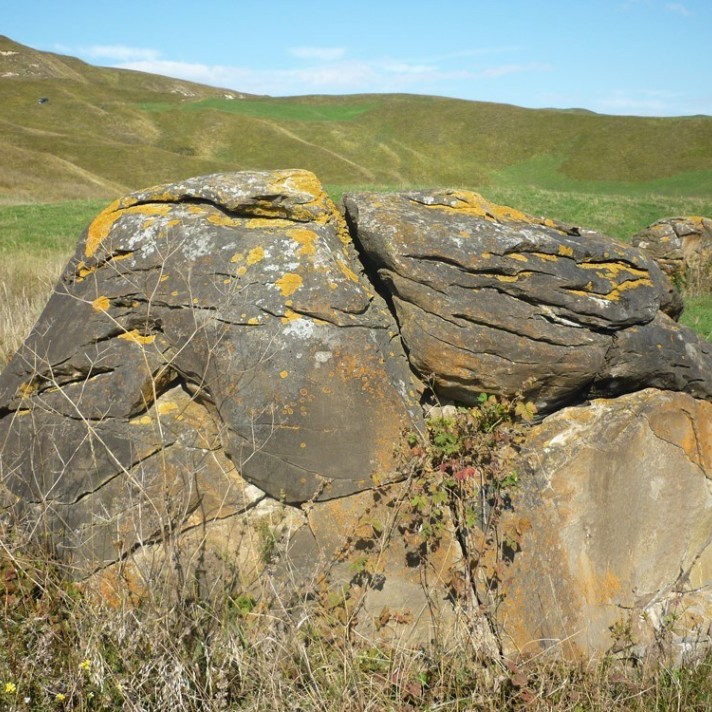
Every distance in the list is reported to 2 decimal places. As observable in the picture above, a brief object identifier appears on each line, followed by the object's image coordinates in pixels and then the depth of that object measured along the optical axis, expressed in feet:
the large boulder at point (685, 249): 49.85
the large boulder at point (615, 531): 13.78
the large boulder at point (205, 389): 13.28
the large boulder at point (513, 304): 14.47
